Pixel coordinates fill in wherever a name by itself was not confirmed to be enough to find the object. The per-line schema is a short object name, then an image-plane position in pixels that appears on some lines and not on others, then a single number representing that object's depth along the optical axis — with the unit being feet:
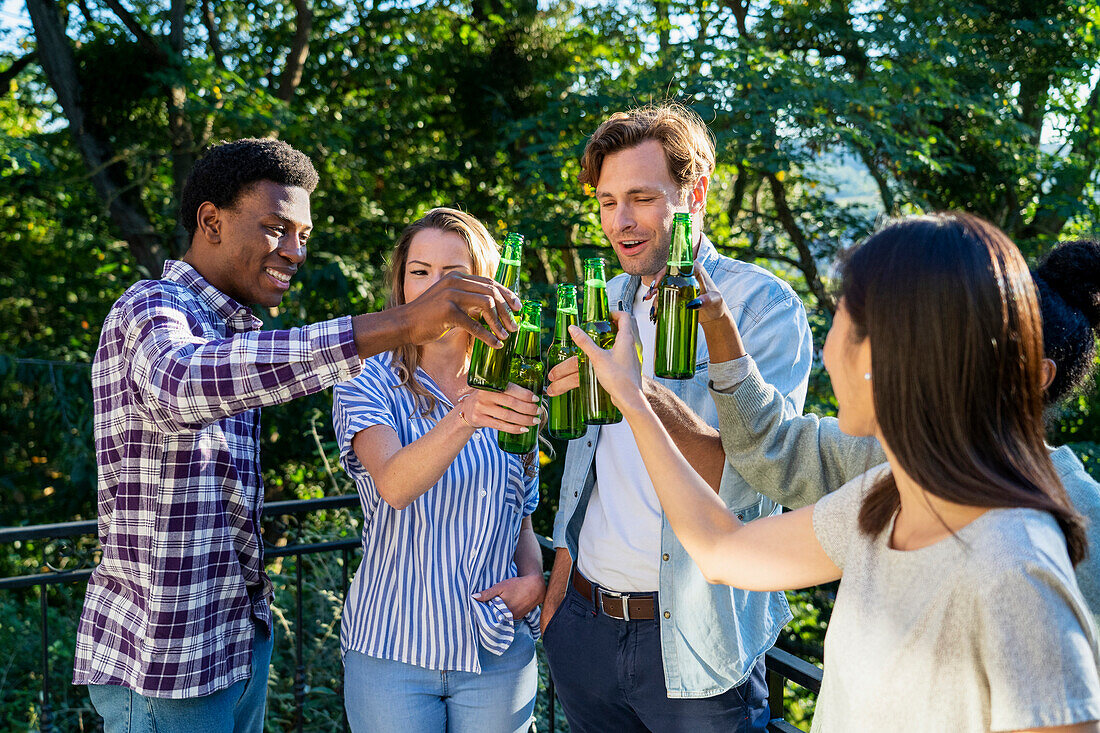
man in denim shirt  6.42
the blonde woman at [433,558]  6.52
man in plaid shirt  5.36
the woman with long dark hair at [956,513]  3.45
